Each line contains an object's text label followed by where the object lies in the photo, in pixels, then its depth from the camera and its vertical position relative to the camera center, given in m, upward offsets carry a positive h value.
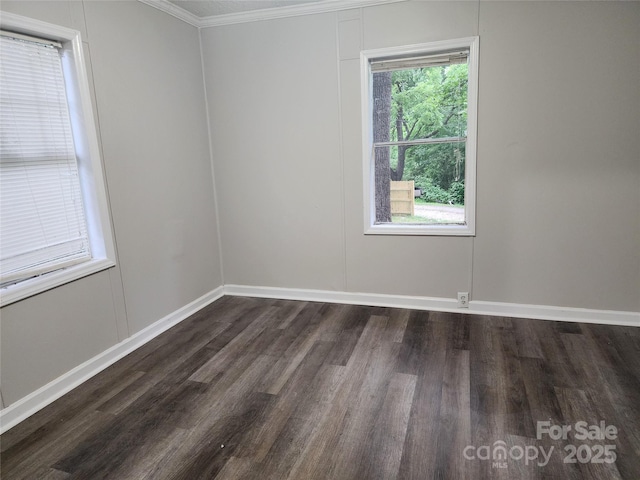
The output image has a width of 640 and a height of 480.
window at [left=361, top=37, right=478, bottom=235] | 3.23 +0.20
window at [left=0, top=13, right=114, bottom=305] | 2.25 +0.06
